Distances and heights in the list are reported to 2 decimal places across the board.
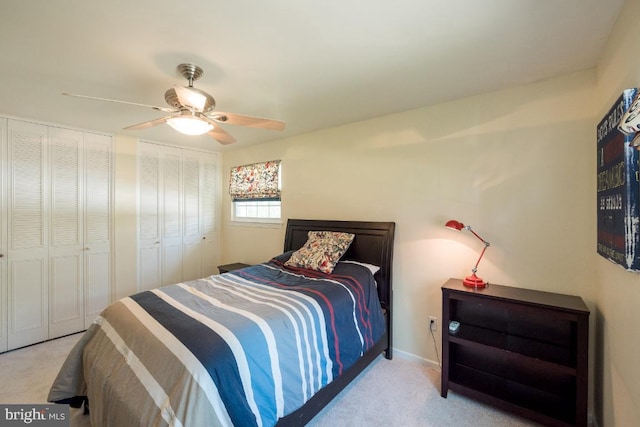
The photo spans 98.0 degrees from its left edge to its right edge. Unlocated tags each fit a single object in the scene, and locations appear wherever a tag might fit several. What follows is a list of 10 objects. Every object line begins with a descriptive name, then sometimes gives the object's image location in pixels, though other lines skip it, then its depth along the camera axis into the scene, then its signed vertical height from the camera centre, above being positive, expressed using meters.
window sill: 3.83 -0.17
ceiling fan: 1.68 +0.67
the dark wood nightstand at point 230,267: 3.77 -0.76
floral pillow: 2.60 -0.39
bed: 1.26 -0.76
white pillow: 2.62 -0.53
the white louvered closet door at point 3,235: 2.77 -0.22
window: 3.84 +0.30
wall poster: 1.16 +0.09
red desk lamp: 2.11 -0.47
